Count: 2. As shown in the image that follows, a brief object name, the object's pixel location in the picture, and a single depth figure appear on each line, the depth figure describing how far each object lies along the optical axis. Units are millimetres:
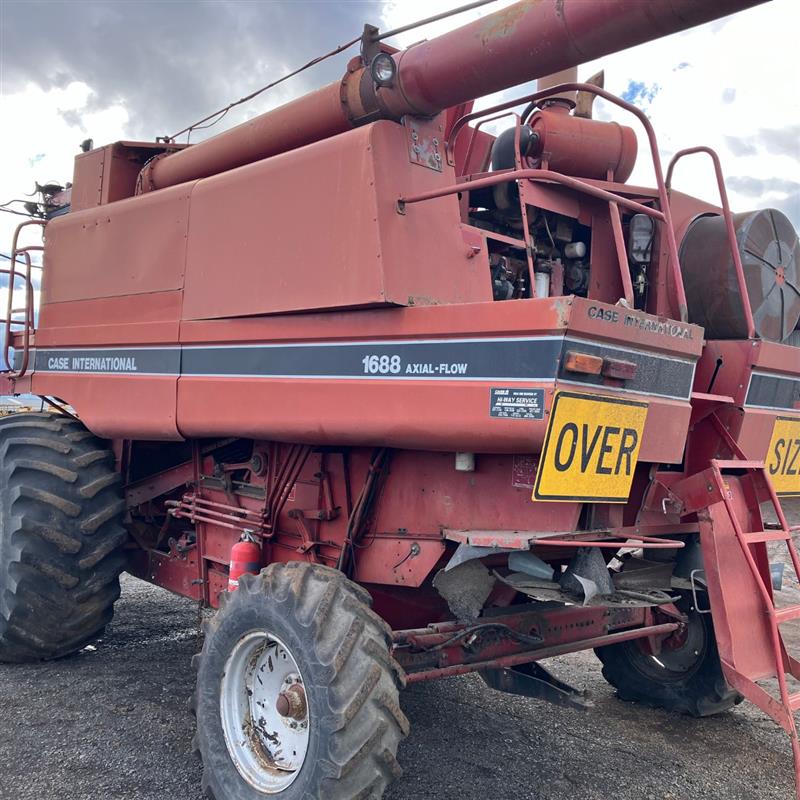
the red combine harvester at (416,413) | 3229
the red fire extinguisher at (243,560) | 4320
